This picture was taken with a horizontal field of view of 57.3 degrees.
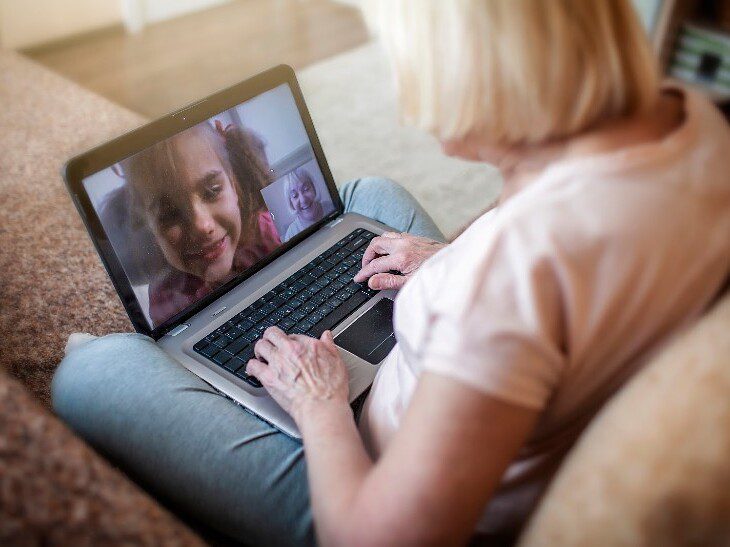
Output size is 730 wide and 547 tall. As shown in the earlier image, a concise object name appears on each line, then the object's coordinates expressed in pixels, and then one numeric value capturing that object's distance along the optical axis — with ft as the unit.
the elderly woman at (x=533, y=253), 1.75
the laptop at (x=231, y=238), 3.04
